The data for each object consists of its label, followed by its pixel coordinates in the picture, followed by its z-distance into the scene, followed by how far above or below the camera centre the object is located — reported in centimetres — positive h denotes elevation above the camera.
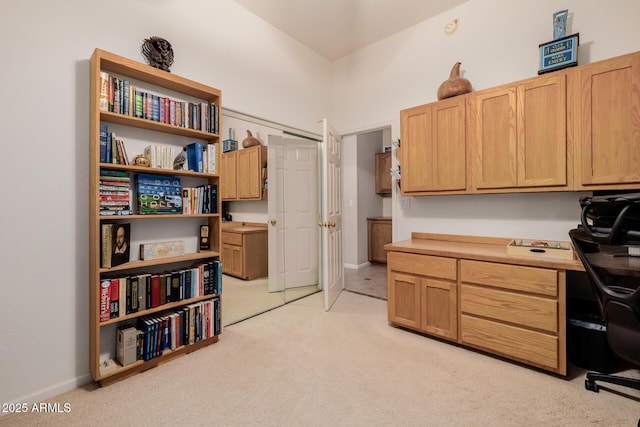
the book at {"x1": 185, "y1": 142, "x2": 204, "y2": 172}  228 +46
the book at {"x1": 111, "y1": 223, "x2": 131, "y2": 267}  186 -21
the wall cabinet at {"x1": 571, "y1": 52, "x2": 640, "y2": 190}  183 +61
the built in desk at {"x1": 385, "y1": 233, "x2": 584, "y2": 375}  184 -65
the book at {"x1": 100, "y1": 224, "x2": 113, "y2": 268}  180 -20
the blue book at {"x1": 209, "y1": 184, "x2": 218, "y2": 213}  236 +11
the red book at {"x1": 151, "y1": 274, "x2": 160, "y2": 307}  202 -56
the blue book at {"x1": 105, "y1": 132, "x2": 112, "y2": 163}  182 +41
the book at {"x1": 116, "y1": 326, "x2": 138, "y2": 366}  187 -89
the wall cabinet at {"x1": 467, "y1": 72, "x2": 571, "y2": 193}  209 +61
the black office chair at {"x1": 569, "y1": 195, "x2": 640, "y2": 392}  95 -20
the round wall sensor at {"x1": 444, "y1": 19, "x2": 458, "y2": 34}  288 +193
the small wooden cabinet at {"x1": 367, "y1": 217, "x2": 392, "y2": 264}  516 -45
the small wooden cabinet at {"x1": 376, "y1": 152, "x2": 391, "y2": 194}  534 +76
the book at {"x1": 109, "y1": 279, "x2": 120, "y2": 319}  181 -55
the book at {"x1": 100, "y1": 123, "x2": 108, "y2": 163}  180 +44
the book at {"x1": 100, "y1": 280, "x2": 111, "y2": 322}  176 -56
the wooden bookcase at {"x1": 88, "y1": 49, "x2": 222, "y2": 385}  177 -3
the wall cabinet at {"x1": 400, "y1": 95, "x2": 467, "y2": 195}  255 +62
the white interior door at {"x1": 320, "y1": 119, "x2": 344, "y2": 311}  304 -5
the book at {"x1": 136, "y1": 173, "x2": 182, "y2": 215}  204 +14
